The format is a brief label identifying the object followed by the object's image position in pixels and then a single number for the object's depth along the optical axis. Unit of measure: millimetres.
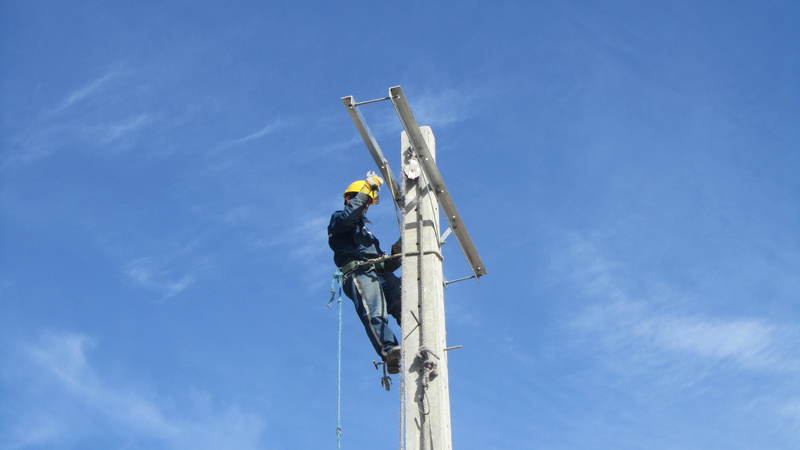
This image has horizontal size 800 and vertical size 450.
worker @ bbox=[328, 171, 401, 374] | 7340
